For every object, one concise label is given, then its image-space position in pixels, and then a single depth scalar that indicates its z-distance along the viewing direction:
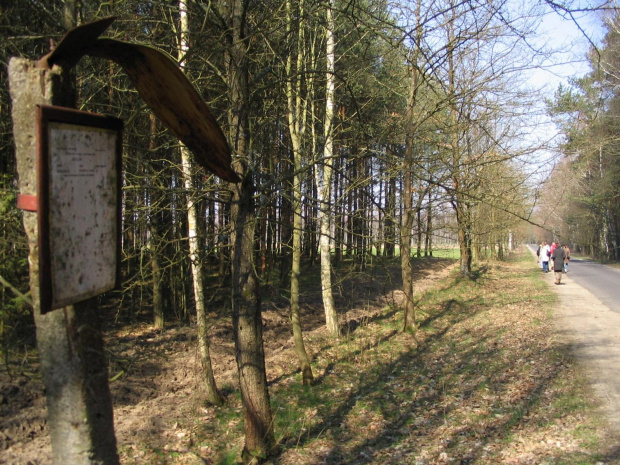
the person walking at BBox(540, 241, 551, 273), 28.47
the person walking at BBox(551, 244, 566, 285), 20.48
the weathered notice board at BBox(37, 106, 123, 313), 1.60
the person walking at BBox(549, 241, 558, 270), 26.52
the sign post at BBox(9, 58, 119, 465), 1.81
